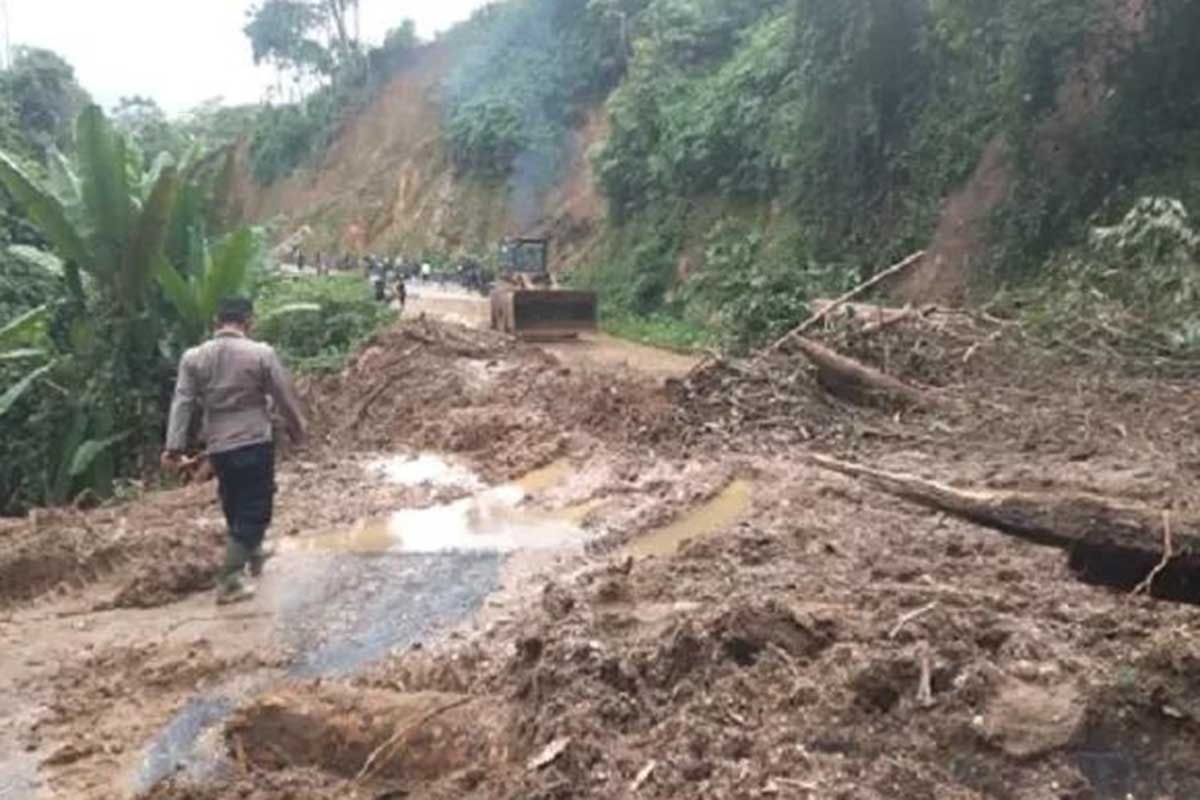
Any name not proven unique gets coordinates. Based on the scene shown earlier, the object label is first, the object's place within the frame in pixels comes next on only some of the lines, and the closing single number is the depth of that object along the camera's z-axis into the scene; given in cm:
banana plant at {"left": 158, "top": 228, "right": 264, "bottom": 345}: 1300
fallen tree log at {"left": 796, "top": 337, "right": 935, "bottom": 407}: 1167
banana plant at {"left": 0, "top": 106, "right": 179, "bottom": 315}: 1279
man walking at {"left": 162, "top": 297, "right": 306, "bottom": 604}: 721
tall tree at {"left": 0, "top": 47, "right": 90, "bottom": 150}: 4597
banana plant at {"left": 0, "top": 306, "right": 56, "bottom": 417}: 1350
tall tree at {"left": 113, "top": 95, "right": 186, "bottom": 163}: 4950
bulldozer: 2448
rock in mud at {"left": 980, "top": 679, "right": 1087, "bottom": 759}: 394
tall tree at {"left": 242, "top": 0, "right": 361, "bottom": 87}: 6134
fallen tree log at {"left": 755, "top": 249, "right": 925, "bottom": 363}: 1287
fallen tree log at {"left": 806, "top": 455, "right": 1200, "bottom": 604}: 457
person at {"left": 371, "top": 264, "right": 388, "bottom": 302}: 3007
